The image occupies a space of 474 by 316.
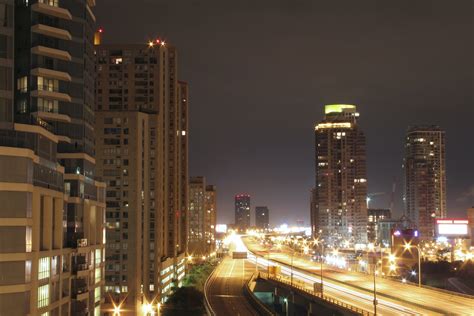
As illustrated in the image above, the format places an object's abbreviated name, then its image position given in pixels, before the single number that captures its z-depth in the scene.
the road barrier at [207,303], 96.82
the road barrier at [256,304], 94.06
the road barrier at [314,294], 79.04
